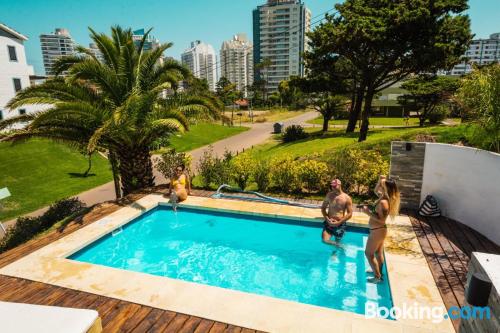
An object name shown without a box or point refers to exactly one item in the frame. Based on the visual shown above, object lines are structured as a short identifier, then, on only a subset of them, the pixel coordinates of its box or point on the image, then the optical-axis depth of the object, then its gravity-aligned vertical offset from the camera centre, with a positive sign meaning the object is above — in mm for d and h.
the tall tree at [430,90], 29797 +1056
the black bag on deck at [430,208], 8633 -2934
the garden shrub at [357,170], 10414 -2272
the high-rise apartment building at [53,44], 187000 +38349
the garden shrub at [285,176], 11341 -2617
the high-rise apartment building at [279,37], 135250 +28787
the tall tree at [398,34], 18703 +4176
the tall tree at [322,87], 26297 +1381
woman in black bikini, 5930 -2213
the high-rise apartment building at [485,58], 182750 +25615
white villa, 29391 +4161
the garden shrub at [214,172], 12328 -2635
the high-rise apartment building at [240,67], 177000 +21351
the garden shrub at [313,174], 11047 -2500
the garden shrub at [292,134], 30972 -3057
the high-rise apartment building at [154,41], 141762 +29374
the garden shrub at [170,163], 12922 -2340
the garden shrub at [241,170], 12125 -2514
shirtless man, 7703 -2733
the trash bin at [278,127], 39625 -2925
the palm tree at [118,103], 9418 +104
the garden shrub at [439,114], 37000 -1561
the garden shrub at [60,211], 10205 -3516
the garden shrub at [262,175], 11836 -2686
